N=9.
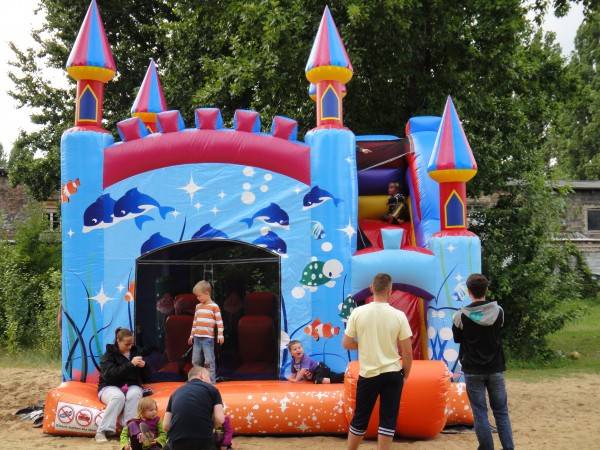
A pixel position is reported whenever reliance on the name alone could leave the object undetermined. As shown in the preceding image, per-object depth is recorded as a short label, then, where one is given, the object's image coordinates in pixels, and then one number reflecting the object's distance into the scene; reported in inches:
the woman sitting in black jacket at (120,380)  228.2
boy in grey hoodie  176.1
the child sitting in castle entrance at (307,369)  253.0
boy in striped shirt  247.3
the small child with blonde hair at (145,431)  190.5
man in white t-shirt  172.6
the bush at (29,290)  509.7
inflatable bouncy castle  258.1
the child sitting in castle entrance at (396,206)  311.8
